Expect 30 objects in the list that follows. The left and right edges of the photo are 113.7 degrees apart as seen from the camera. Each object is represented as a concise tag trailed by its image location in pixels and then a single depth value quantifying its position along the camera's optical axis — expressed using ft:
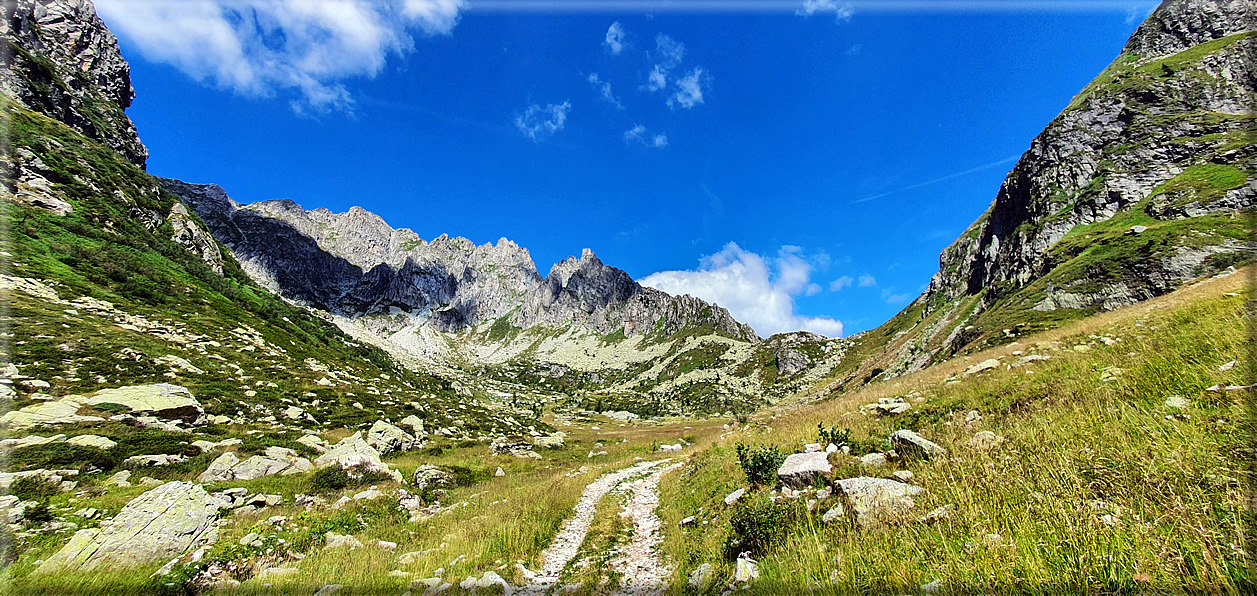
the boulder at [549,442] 142.82
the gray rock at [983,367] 55.52
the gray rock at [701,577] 25.22
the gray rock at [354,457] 64.75
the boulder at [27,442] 49.32
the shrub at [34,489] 39.78
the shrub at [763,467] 36.94
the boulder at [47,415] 54.75
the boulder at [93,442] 53.61
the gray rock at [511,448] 114.42
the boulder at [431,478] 68.18
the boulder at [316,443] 77.51
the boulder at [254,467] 56.39
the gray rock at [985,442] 24.84
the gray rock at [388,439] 90.02
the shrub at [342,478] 58.34
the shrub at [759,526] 25.62
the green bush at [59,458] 46.26
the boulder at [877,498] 21.66
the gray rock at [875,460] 29.55
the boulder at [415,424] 112.95
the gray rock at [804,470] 30.91
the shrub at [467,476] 76.28
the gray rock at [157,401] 67.10
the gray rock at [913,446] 27.43
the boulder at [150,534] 30.35
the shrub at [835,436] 37.11
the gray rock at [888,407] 45.85
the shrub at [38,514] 35.01
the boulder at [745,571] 22.20
